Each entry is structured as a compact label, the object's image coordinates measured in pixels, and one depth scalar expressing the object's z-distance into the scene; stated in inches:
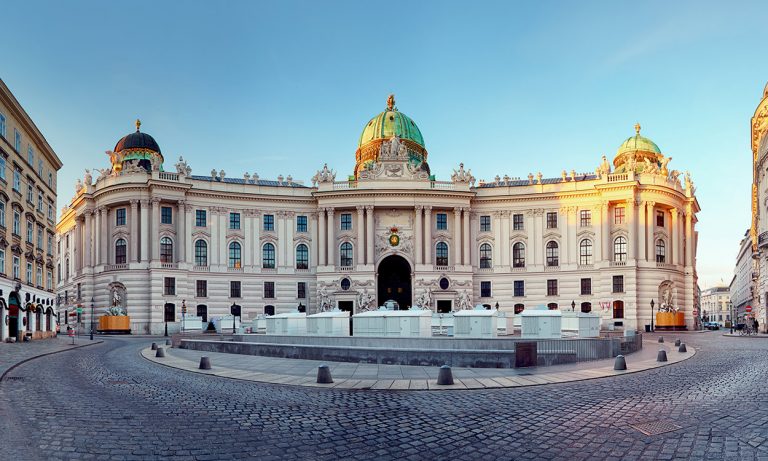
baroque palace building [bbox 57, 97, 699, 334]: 2534.4
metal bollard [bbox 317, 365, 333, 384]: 717.9
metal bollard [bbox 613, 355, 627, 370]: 826.2
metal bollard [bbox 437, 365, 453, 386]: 687.3
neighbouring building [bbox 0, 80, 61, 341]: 1589.6
